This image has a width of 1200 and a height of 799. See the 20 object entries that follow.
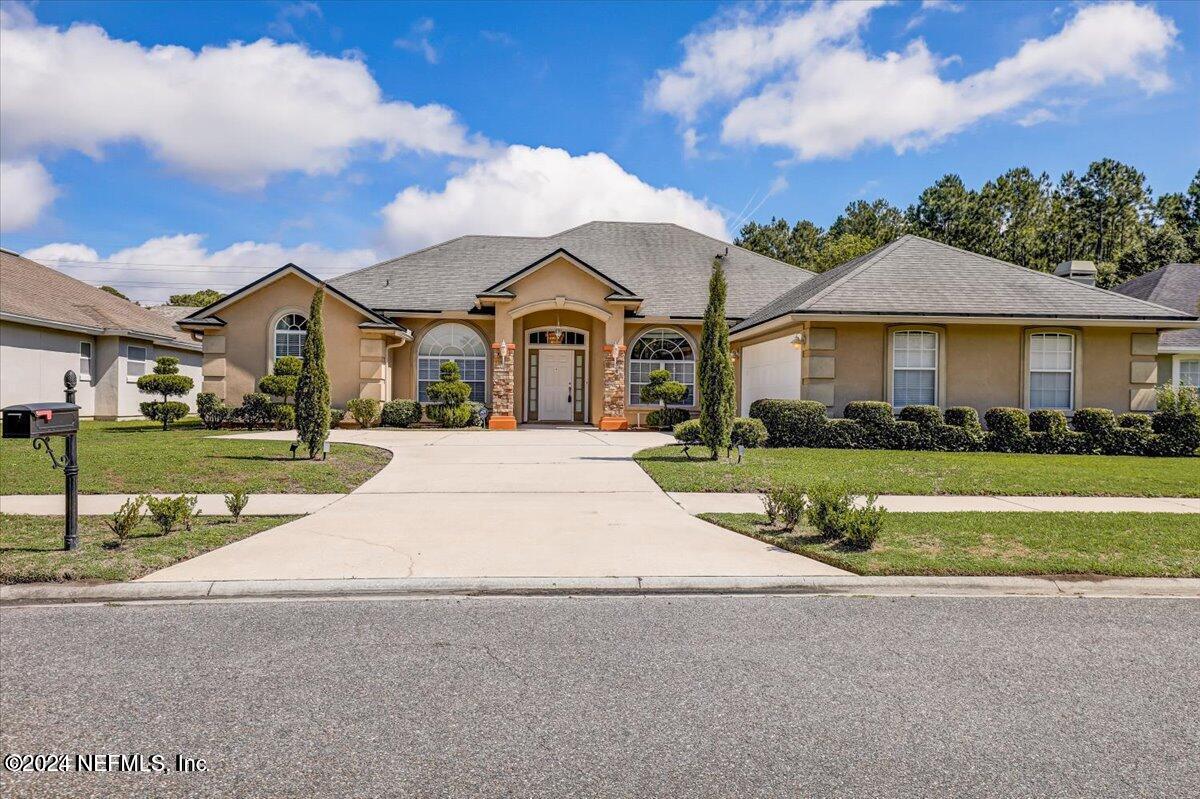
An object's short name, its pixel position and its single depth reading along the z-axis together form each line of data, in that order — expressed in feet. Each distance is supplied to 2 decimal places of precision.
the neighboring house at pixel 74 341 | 77.77
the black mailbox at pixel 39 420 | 21.57
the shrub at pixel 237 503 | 28.22
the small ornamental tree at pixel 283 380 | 71.31
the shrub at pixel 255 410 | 71.77
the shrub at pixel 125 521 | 23.86
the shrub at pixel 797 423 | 57.52
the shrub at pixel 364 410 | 74.33
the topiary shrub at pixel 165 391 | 71.77
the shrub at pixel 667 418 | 79.36
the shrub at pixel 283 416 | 68.80
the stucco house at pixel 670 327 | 63.41
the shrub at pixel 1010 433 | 57.82
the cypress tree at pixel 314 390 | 45.80
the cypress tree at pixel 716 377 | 47.16
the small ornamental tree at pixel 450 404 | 76.07
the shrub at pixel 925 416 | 58.08
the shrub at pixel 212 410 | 71.61
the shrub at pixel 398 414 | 76.59
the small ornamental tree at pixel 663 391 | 77.46
